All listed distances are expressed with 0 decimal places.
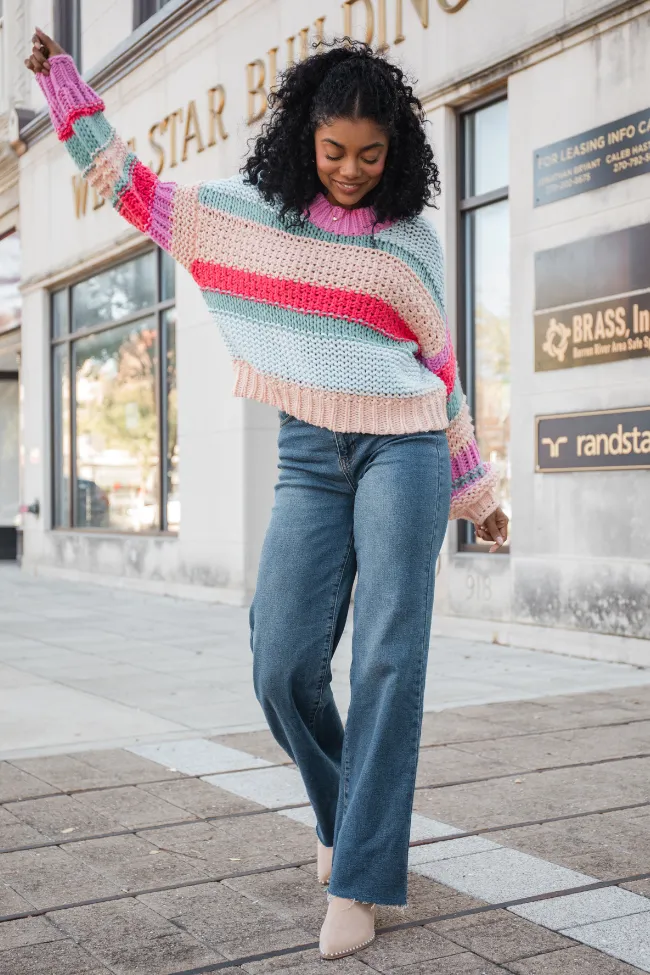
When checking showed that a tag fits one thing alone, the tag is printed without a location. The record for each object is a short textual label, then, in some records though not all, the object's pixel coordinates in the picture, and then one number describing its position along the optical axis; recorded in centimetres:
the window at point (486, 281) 873
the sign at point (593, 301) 724
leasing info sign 722
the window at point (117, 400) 1281
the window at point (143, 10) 1302
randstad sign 720
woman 278
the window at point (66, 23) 1480
